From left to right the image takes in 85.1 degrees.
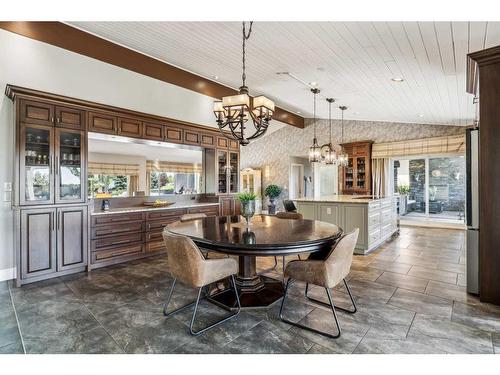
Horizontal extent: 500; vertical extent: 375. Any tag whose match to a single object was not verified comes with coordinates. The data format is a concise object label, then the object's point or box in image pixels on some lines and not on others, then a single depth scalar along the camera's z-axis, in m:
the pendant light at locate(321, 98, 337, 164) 5.89
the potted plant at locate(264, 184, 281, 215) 9.75
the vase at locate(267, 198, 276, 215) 9.77
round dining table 2.13
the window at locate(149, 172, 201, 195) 5.16
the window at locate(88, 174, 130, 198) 4.26
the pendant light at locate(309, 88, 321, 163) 5.60
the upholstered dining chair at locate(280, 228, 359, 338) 2.18
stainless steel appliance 2.89
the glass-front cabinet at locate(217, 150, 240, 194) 5.92
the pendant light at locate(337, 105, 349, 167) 6.60
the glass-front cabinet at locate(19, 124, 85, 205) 3.39
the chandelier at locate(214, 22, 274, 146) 2.73
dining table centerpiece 2.76
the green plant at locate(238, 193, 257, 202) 2.78
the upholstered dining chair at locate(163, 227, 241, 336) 2.15
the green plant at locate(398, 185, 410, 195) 8.21
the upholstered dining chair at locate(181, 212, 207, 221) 3.57
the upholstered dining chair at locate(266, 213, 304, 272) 3.59
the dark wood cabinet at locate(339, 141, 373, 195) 8.02
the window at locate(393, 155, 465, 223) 7.52
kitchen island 4.63
